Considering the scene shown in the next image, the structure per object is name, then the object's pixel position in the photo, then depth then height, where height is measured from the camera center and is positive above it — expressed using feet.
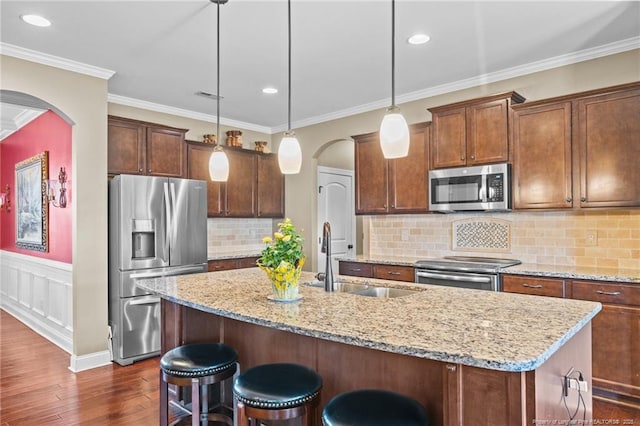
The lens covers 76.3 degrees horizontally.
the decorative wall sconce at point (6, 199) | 20.17 +1.00
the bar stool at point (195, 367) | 6.71 -2.52
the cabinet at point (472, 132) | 11.98 +2.60
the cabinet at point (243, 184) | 16.76 +1.50
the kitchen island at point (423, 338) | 4.27 -1.45
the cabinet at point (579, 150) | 10.07 +1.73
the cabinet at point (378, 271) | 13.28 -1.87
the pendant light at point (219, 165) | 9.01 +1.16
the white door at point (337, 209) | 19.15 +0.40
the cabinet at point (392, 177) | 13.96 +1.44
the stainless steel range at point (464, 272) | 11.18 -1.61
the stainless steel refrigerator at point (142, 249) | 12.69 -1.01
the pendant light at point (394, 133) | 6.60 +1.35
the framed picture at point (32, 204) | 15.39 +0.63
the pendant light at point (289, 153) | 8.05 +1.28
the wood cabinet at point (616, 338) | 9.27 -2.84
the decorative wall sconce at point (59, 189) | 13.47 +1.01
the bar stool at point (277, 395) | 5.47 -2.43
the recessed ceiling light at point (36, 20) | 9.21 +4.56
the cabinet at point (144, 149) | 13.96 +2.52
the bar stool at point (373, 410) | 4.80 -2.38
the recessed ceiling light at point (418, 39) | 10.26 +4.53
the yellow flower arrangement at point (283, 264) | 6.94 -0.80
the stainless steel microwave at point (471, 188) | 11.90 +0.85
